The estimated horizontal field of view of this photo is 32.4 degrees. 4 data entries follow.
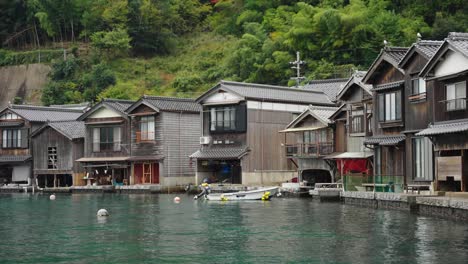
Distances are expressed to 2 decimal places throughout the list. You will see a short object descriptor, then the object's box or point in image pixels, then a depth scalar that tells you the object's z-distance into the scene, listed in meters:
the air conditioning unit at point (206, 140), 60.88
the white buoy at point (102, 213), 39.81
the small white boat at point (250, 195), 49.00
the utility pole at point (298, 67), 71.50
